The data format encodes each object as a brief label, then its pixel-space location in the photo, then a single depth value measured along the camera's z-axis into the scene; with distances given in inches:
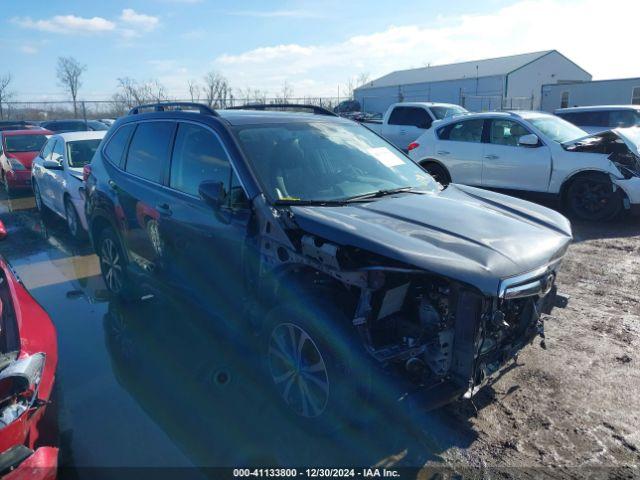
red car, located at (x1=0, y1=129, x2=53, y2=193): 478.6
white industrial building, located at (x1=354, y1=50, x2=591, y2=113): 1604.3
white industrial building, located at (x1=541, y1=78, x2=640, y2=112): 1110.0
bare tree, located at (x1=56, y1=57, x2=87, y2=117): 1702.3
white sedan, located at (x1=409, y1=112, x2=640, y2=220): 307.1
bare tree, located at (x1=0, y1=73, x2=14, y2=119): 1407.0
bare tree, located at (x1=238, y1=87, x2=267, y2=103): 1475.1
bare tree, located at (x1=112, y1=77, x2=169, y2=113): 1501.0
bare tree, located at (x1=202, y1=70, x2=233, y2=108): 1491.1
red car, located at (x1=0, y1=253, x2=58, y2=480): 87.6
